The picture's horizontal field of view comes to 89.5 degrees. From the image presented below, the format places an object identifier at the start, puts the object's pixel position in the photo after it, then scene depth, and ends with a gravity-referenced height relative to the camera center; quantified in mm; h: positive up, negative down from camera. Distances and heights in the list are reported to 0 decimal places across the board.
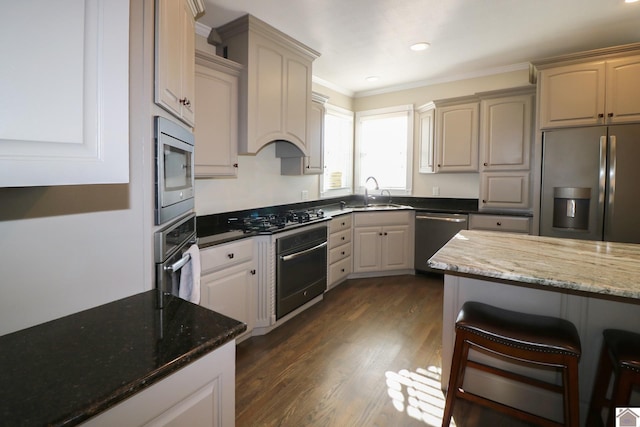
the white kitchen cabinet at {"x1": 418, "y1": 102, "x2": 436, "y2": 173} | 4227 +883
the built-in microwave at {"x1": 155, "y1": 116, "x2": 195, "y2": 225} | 1289 +132
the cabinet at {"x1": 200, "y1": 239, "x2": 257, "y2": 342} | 2207 -598
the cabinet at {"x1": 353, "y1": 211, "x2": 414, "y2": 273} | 4102 -519
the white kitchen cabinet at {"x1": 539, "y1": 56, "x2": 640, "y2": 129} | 2814 +1018
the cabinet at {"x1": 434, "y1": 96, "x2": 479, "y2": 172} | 3877 +837
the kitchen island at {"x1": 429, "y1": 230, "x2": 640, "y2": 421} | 1388 -437
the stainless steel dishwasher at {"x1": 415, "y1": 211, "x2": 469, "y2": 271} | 3902 -359
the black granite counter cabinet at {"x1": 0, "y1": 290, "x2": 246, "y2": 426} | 668 -410
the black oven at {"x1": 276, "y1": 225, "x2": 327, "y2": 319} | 2787 -635
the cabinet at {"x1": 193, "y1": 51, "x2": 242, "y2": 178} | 2363 +633
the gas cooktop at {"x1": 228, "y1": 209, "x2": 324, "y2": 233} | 2751 -201
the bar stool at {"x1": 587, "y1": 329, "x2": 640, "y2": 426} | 1226 -671
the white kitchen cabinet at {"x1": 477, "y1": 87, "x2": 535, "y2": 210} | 3516 +627
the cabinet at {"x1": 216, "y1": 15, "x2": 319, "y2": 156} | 2658 +1076
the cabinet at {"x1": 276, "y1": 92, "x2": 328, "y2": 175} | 3445 +531
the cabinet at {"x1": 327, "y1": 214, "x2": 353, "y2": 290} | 3668 -583
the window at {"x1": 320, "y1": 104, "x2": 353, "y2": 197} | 4547 +706
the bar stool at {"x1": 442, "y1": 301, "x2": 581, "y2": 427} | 1296 -600
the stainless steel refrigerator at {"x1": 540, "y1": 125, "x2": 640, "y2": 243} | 2748 +185
